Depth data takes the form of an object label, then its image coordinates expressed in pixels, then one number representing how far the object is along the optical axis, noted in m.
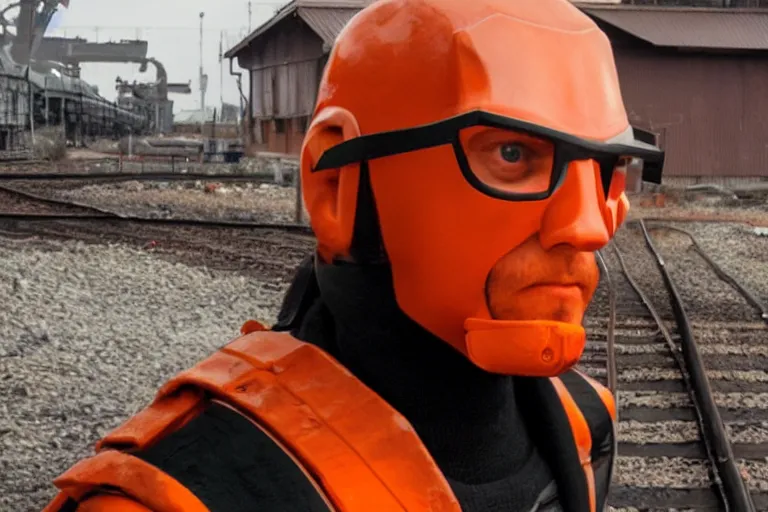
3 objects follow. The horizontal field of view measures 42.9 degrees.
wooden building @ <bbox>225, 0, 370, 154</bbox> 21.36
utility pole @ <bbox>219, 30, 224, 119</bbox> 31.79
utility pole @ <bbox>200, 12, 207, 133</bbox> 63.38
